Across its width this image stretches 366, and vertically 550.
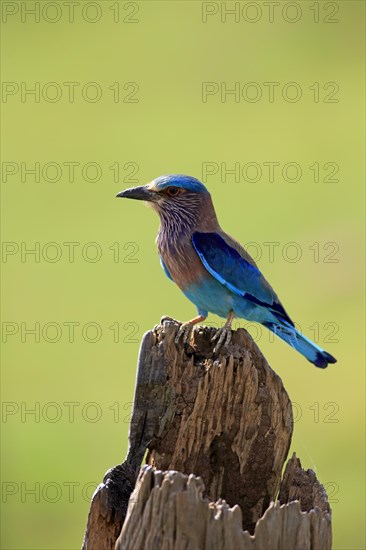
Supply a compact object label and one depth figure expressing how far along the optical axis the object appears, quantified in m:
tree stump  10.36
